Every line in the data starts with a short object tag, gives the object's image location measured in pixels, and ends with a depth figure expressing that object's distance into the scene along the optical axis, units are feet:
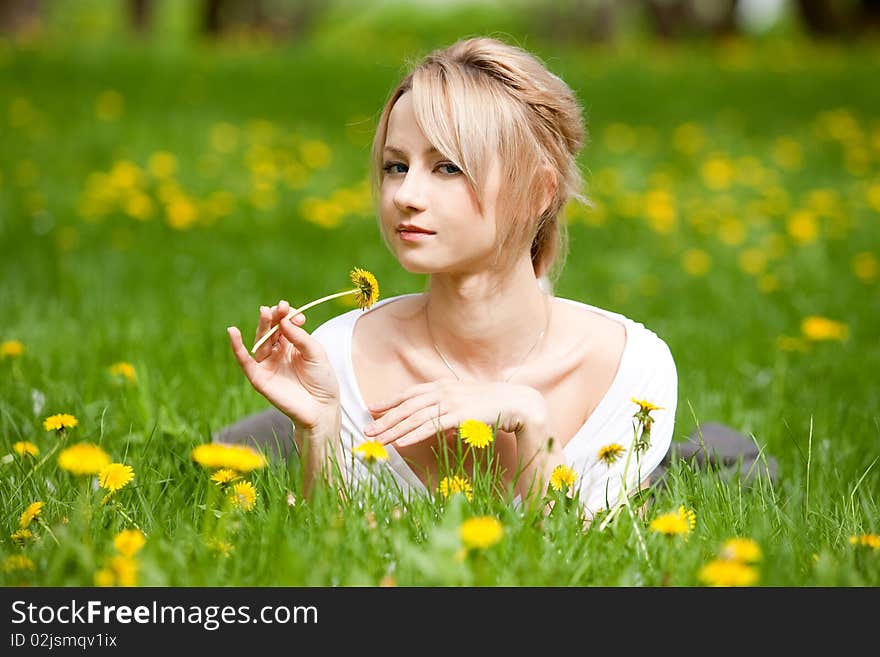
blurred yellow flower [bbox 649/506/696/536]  9.65
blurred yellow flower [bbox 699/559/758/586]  9.24
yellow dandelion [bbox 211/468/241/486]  9.92
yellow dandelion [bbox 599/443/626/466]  10.01
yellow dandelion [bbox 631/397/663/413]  9.95
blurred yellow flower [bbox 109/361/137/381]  11.22
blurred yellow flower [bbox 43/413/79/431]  10.24
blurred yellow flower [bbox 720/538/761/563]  9.31
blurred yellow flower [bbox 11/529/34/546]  9.86
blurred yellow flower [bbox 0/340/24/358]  11.31
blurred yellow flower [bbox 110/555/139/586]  9.29
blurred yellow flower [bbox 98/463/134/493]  9.94
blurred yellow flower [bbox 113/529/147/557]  9.46
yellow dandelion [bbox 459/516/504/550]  9.33
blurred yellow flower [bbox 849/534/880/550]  9.78
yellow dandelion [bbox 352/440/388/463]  9.78
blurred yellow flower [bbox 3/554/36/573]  9.54
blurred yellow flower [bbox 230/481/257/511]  10.01
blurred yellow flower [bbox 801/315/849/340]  11.74
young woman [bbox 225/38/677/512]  10.14
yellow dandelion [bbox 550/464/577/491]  10.04
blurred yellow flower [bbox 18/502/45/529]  9.88
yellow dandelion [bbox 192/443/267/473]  9.41
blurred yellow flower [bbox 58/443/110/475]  9.35
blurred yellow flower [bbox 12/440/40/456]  10.46
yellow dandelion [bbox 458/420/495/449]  9.92
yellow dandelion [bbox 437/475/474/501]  10.06
